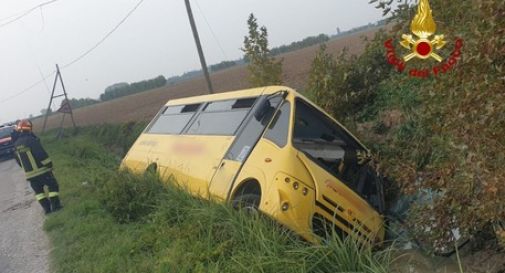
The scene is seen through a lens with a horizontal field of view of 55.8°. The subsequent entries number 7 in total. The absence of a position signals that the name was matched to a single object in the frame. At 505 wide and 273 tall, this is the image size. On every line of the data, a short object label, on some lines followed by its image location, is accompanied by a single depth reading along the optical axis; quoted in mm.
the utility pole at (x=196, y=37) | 13795
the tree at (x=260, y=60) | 10922
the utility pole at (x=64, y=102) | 26250
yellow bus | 5066
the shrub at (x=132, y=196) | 6914
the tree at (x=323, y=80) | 9492
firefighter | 9219
